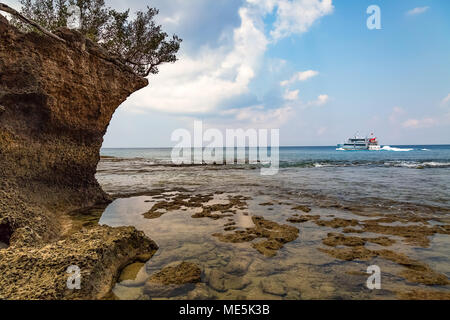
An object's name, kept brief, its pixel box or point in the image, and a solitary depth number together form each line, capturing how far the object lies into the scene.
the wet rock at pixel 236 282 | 3.90
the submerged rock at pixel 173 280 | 3.71
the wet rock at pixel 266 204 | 10.17
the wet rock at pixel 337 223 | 7.14
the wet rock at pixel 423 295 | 3.53
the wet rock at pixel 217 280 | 3.87
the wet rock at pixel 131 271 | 4.10
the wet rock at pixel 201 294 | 3.60
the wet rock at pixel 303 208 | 8.96
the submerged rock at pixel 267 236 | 5.46
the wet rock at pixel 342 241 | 5.61
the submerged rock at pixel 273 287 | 3.75
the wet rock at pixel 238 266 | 4.39
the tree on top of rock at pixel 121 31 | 11.29
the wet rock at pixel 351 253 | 4.90
